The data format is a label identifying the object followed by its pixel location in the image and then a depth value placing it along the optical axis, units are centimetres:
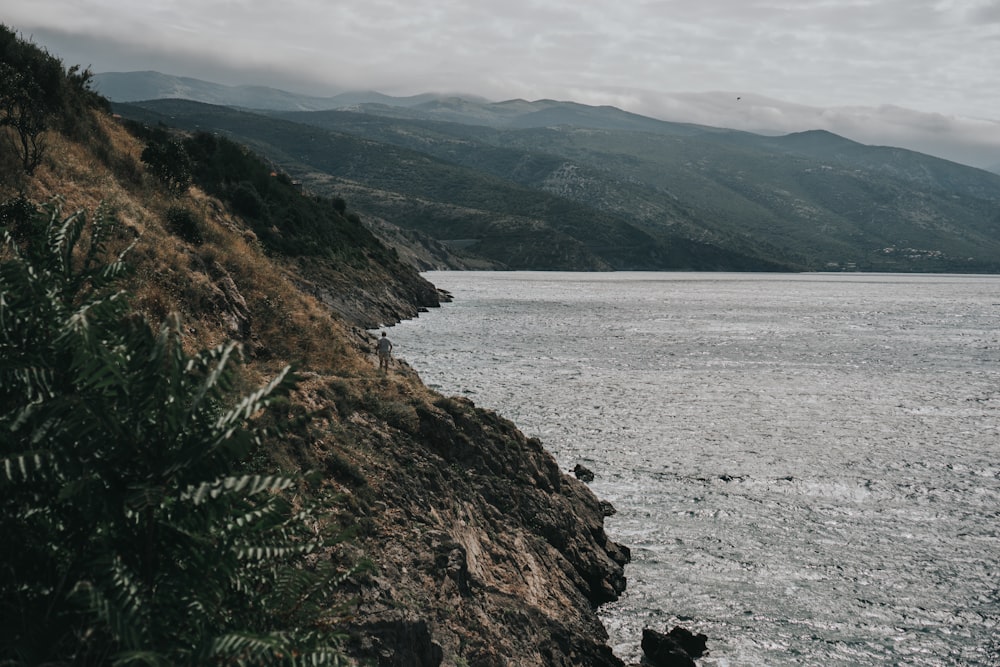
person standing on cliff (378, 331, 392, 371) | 2967
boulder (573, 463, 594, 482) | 3666
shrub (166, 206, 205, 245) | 3105
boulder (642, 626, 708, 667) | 2138
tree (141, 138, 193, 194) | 3828
